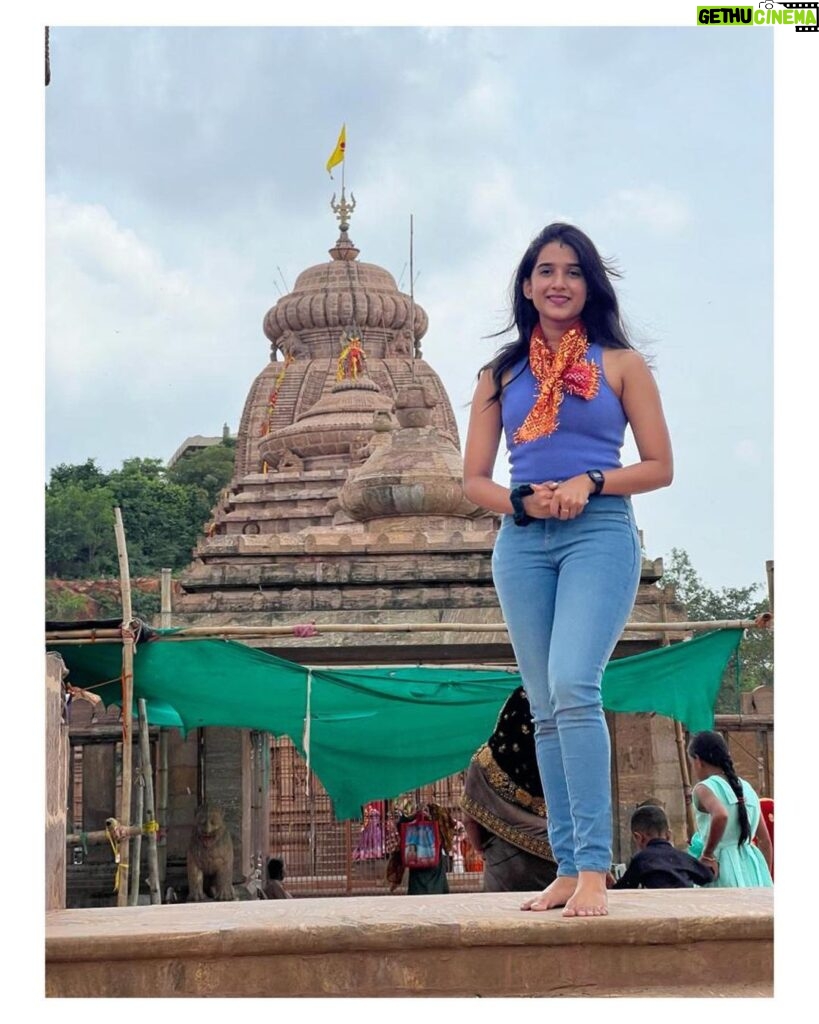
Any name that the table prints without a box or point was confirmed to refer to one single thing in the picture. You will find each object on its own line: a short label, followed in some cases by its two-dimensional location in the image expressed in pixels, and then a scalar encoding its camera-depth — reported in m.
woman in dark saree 5.22
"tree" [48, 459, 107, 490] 62.81
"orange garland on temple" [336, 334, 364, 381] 48.09
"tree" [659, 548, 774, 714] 26.62
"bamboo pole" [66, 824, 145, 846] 8.84
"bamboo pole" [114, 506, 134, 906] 9.31
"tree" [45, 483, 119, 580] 55.18
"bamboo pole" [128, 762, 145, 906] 9.98
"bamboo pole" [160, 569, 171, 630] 12.49
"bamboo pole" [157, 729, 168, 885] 12.36
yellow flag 46.07
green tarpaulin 9.87
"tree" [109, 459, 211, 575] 56.25
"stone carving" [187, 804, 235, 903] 12.16
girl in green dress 6.21
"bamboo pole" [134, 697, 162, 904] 10.42
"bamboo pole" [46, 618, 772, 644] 9.26
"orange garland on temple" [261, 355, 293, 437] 52.72
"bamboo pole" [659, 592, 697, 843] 11.11
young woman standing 4.16
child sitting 5.74
